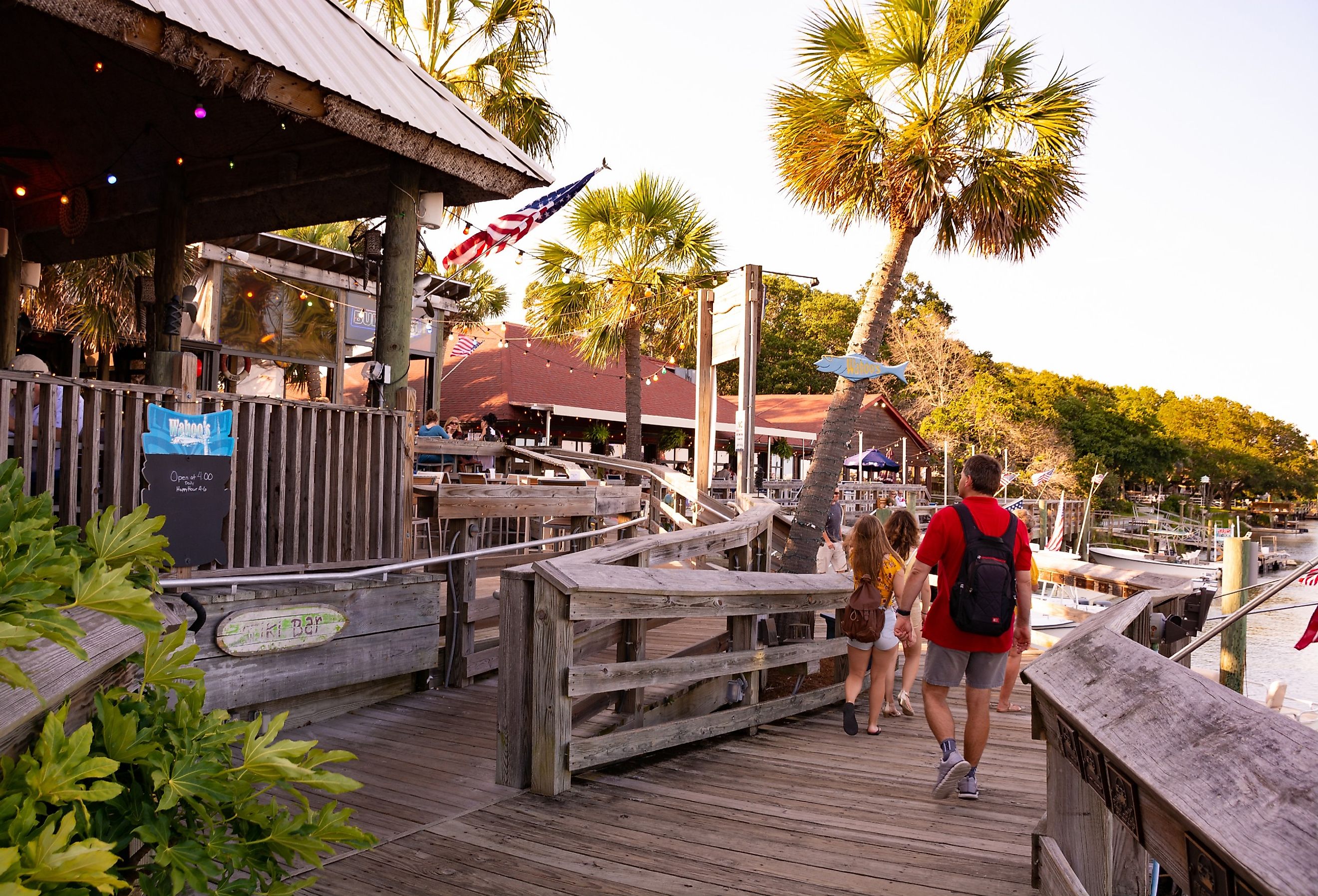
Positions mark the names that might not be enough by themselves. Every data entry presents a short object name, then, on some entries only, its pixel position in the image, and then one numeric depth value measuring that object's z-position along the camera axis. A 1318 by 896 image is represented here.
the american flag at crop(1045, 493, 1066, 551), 24.23
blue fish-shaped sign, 10.11
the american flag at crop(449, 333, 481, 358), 20.83
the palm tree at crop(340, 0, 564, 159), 14.66
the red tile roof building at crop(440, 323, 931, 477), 24.17
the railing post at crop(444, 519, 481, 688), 6.25
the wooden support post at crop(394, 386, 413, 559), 6.36
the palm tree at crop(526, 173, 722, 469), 19.44
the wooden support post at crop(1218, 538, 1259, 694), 10.83
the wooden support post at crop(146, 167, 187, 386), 8.59
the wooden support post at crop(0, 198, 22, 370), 9.65
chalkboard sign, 4.79
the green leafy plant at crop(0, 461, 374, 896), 1.34
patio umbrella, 33.59
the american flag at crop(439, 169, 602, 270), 10.52
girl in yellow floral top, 5.96
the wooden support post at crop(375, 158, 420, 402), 6.56
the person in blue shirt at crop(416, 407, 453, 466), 13.52
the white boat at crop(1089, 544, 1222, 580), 31.12
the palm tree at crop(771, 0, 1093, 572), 11.14
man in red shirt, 4.46
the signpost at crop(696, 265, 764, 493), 9.76
